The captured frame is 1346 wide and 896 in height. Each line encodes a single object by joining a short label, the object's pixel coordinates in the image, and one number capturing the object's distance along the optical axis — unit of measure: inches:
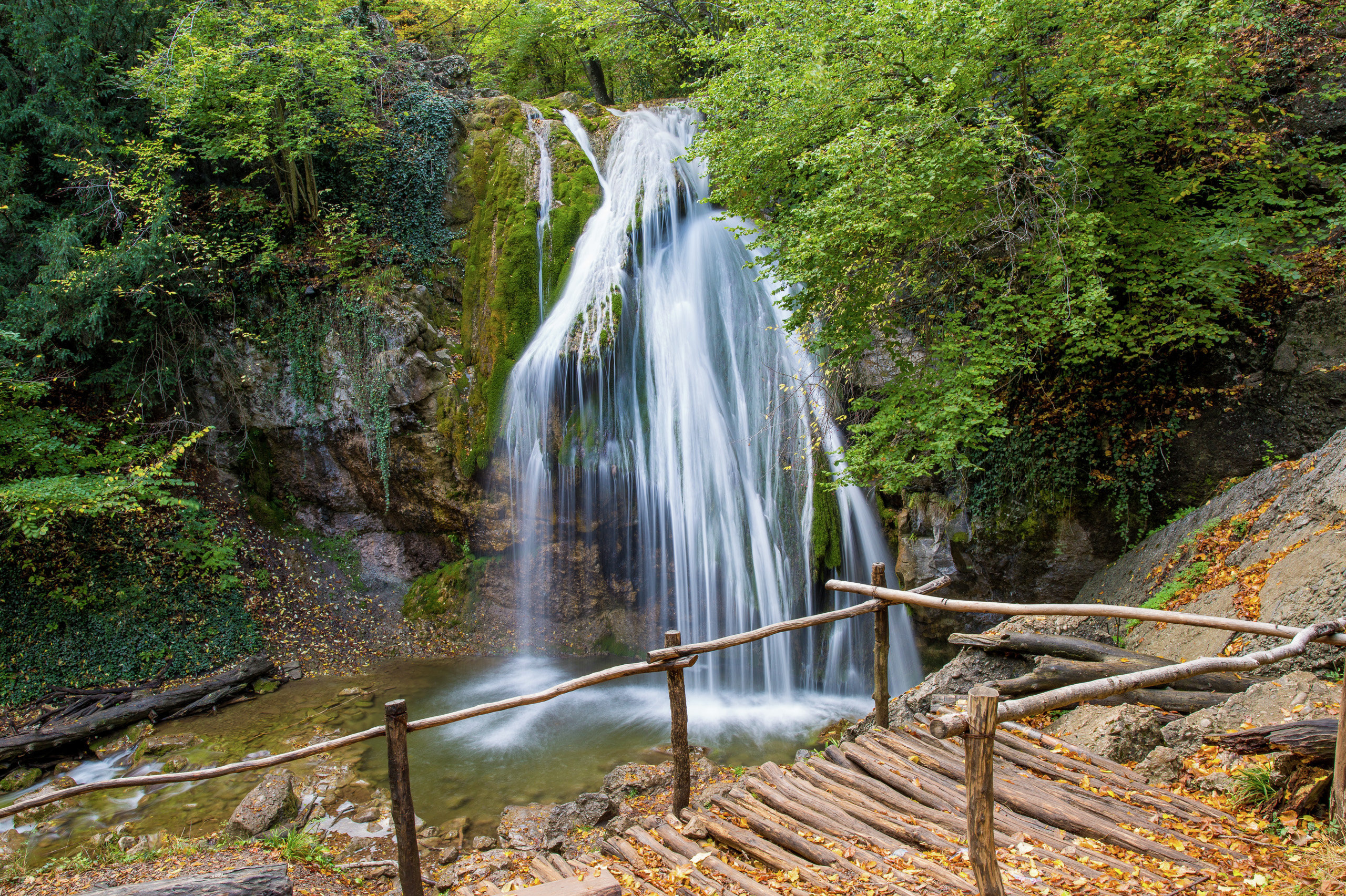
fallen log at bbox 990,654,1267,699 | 179.8
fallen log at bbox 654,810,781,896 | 129.0
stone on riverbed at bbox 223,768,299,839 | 232.1
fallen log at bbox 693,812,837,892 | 129.6
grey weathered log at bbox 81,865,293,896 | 139.0
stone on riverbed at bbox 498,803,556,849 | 231.3
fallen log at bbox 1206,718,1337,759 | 121.6
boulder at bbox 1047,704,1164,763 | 161.2
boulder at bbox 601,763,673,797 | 247.3
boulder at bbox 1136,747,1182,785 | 147.4
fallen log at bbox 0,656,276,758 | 299.7
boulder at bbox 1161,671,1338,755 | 142.6
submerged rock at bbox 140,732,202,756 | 305.6
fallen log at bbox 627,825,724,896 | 135.0
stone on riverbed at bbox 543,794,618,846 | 228.4
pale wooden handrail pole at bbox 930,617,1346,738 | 103.7
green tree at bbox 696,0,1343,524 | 243.1
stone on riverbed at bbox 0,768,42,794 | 285.1
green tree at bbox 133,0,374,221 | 384.8
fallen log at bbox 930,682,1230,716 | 173.0
